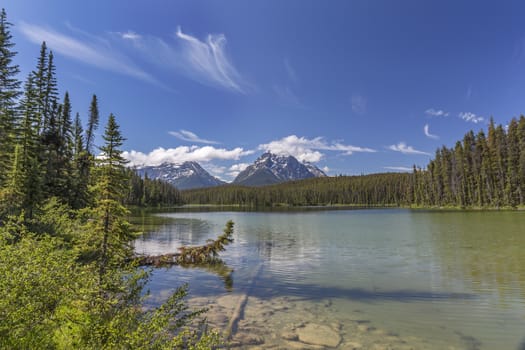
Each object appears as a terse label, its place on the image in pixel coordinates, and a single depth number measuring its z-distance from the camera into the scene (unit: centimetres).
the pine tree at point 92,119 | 5463
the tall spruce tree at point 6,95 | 3045
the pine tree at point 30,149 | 2181
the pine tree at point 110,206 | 1031
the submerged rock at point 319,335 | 879
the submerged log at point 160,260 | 2033
